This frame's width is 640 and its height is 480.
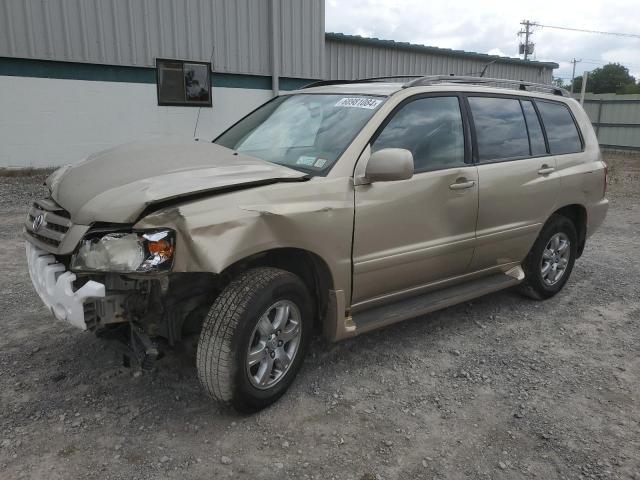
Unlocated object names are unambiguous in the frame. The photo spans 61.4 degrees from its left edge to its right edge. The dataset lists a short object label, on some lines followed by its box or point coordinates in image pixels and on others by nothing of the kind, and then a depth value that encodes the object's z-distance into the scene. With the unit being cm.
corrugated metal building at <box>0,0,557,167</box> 1062
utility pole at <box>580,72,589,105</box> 1730
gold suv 260
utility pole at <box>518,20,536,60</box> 5131
